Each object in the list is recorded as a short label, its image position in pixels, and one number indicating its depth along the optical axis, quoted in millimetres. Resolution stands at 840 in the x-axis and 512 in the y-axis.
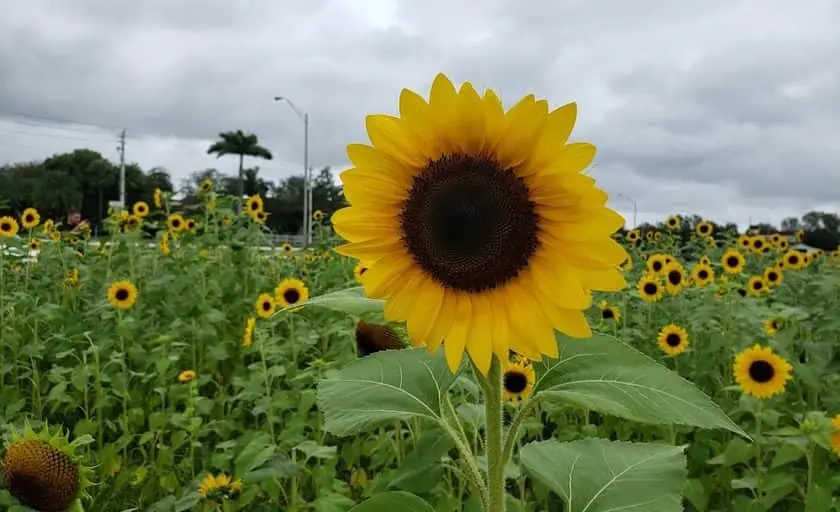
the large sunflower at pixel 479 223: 1057
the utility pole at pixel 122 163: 40231
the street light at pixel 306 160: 25812
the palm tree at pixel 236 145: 47688
